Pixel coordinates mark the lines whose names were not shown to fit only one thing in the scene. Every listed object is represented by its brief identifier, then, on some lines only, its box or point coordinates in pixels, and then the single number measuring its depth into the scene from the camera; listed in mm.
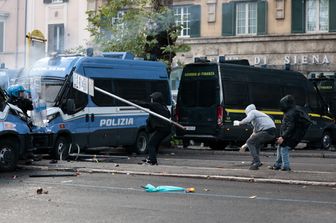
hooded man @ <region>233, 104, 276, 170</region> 13453
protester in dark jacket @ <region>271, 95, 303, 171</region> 13133
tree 22031
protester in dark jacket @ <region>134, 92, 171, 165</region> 14500
